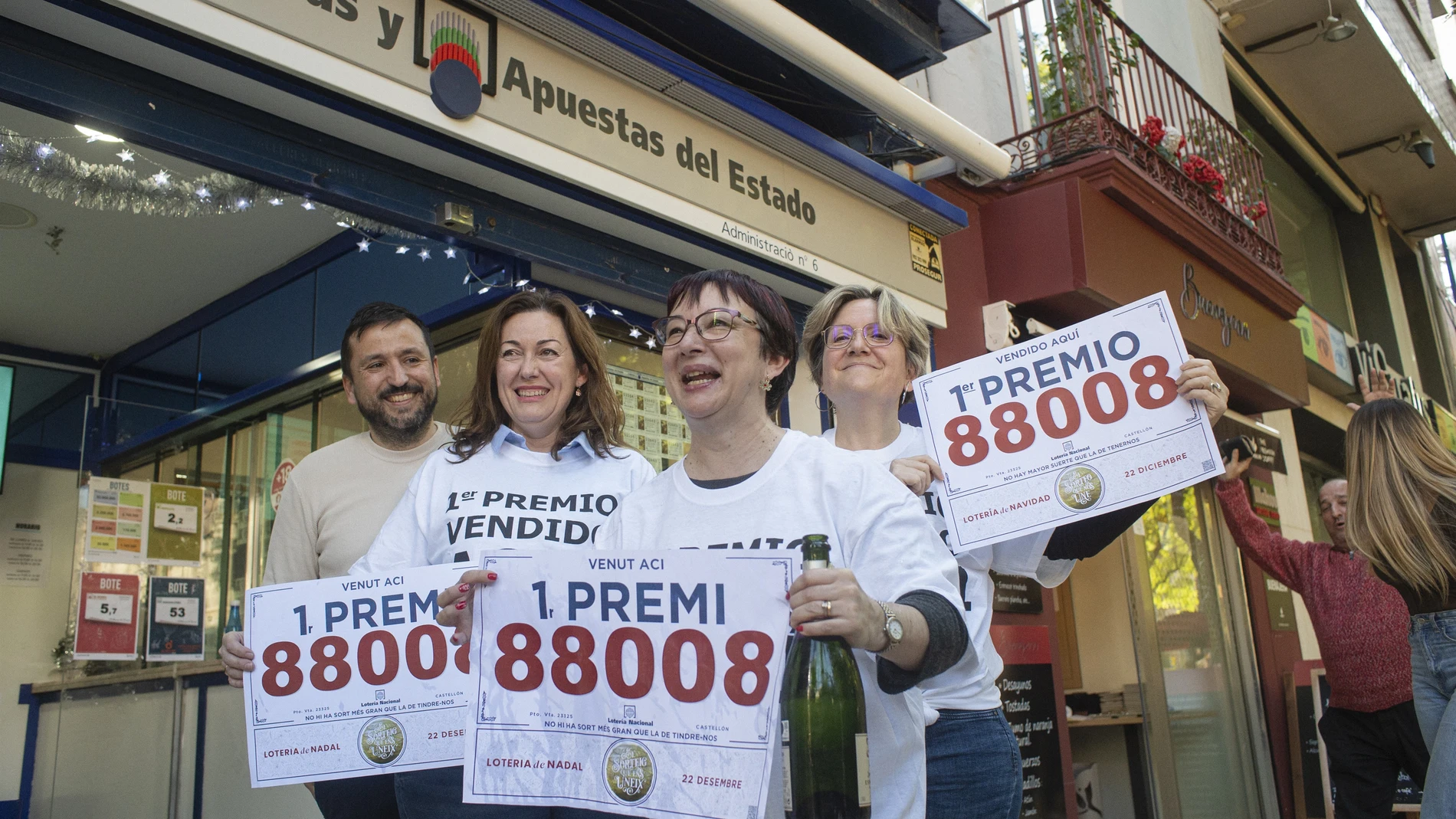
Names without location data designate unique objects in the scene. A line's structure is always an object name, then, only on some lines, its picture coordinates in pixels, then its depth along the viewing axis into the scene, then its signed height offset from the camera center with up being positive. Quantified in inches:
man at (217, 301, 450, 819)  108.7 +25.0
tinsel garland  166.9 +85.5
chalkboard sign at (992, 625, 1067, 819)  208.4 -8.8
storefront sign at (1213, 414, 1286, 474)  319.3 +66.9
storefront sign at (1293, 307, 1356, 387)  406.6 +120.1
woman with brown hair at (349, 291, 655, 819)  86.2 +19.1
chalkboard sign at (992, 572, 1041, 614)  219.8 +14.8
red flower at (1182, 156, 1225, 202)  292.0 +129.5
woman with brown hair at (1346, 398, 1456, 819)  114.8 +12.9
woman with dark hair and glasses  58.3 +10.5
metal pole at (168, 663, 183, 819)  202.4 -13.8
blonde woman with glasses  85.4 +12.1
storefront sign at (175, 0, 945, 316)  130.8 +81.1
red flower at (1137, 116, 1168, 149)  273.7 +132.2
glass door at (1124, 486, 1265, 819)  267.7 -1.7
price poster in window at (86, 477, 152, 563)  225.8 +40.3
